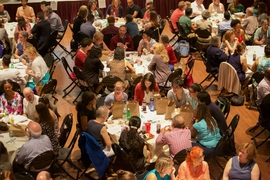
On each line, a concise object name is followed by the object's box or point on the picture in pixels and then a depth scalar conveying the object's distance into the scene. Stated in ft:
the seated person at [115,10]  43.32
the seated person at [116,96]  23.82
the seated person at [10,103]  24.13
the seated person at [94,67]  28.40
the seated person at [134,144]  19.47
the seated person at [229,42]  32.01
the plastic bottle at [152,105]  23.29
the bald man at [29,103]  23.61
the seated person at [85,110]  22.58
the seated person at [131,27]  36.78
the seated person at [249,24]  38.29
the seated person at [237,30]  33.96
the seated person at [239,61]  29.07
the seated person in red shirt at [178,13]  40.81
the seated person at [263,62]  28.17
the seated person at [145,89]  24.29
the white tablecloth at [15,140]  20.11
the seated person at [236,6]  44.25
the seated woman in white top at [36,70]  28.09
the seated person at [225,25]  37.63
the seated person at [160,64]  28.12
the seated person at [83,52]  29.96
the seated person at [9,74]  27.68
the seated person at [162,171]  17.31
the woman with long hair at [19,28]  35.74
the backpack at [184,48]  38.84
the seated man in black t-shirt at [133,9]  44.45
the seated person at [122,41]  33.58
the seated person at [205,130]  20.42
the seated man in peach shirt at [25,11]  44.57
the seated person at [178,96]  23.93
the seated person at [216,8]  43.55
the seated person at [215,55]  30.37
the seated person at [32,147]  19.42
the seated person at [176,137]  19.65
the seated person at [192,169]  18.03
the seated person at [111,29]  36.50
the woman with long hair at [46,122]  21.16
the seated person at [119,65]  27.89
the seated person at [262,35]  34.81
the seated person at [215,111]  21.59
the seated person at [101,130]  20.70
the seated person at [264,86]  25.31
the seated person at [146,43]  31.76
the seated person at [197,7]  44.57
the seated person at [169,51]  29.76
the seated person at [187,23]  38.81
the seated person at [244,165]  17.93
